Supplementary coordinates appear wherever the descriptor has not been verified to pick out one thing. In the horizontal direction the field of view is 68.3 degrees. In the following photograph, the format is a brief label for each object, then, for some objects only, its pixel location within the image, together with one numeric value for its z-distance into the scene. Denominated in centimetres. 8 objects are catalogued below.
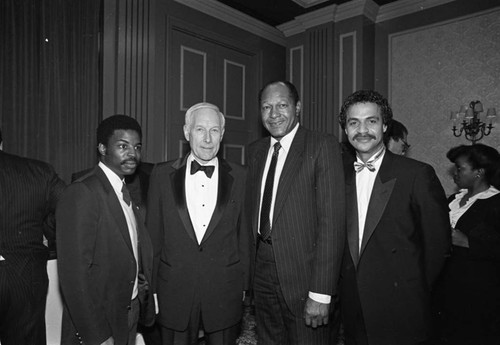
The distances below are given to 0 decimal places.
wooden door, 476
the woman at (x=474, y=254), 247
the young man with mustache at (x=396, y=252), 173
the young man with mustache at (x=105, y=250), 149
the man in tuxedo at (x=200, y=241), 184
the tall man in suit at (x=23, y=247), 188
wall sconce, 453
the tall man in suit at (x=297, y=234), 181
